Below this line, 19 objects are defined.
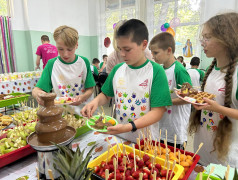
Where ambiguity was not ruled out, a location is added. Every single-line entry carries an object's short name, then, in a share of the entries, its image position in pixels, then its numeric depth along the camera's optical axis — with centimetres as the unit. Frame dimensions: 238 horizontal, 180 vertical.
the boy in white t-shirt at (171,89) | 193
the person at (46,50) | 537
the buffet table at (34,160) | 105
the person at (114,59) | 223
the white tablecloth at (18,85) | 401
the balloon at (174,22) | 635
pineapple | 77
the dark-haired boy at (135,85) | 132
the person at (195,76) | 289
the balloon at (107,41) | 772
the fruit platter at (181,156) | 98
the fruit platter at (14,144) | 112
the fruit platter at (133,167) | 91
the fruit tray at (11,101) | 220
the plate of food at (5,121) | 164
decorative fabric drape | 586
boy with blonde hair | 185
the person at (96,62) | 712
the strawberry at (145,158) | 103
